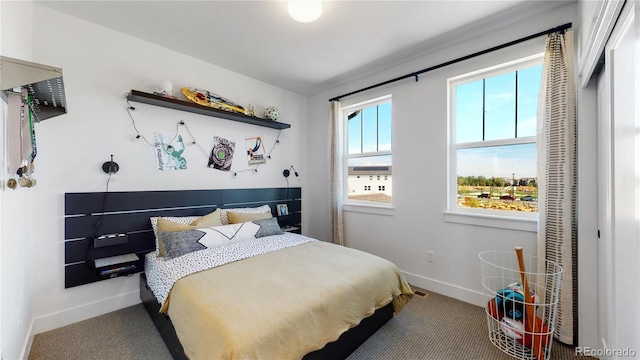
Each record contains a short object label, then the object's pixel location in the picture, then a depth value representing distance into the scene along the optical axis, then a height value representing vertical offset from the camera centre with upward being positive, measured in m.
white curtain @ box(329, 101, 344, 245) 3.56 +0.13
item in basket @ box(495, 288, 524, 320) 1.82 -0.95
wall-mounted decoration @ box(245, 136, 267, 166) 3.45 +0.42
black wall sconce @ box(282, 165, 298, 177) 3.87 +0.14
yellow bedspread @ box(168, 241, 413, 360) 1.22 -0.73
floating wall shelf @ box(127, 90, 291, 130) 2.39 +0.80
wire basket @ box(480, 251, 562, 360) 1.69 -1.01
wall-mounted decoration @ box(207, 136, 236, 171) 3.09 +0.33
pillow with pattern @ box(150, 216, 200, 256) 2.30 -0.42
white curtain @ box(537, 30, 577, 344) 1.86 +0.05
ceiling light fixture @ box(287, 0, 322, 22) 1.72 +1.21
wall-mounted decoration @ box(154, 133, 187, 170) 2.66 +0.32
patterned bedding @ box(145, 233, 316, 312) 1.84 -0.66
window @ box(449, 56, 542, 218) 2.27 +0.39
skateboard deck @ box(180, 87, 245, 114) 2.72 +0.94
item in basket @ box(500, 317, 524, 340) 1.74 -1.07
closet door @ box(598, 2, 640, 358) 1.03 -0.05
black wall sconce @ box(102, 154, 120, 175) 2.31 +0.13
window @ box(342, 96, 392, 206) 3.31 +0.42
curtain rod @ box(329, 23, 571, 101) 1.98 +1.21
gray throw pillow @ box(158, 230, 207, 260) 2.14 -0.55
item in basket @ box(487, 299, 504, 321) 1.92 -1.04
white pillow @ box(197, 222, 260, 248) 2.34 -0.54
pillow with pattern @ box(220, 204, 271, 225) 2.90 -0.39
